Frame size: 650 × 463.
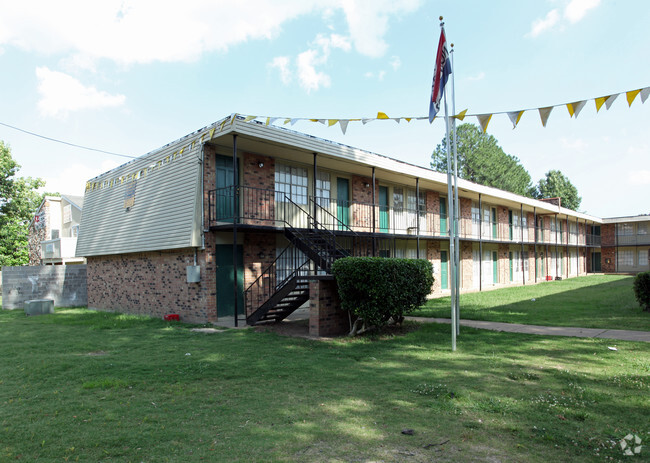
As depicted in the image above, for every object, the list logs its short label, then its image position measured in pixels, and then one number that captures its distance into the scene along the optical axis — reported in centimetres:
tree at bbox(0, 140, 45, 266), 2964
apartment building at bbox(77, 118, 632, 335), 1172
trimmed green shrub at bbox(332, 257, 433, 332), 866
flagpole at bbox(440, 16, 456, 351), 737
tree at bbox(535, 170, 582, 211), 6006
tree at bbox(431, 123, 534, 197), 4822
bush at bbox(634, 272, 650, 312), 1159
